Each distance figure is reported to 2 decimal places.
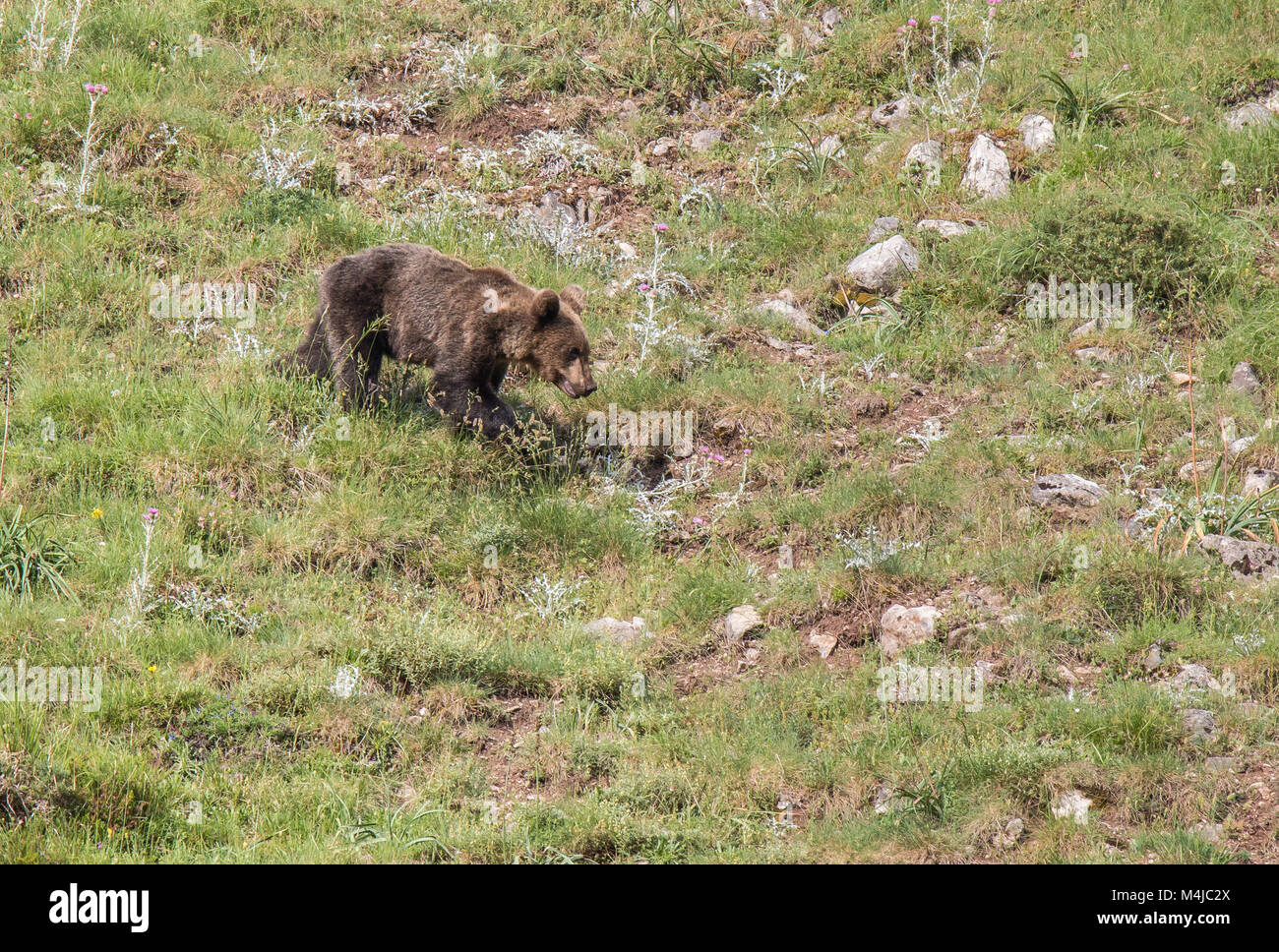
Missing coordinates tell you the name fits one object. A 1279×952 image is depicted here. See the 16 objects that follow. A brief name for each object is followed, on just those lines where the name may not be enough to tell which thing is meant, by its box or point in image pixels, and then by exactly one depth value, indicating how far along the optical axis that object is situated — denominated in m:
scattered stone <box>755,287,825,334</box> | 19.33
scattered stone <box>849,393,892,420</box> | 17.50
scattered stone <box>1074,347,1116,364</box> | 17.33
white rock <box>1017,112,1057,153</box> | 20.98
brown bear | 17.00
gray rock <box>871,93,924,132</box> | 22.23
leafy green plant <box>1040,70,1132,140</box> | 21.02
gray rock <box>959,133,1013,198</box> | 20.47
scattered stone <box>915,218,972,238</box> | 19.87
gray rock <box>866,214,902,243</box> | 20.06
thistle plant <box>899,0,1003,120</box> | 21.96
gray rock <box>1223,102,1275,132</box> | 20.30
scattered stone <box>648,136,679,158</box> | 23.12
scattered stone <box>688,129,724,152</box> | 23.06
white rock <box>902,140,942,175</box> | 21.03
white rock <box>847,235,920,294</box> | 19.34
